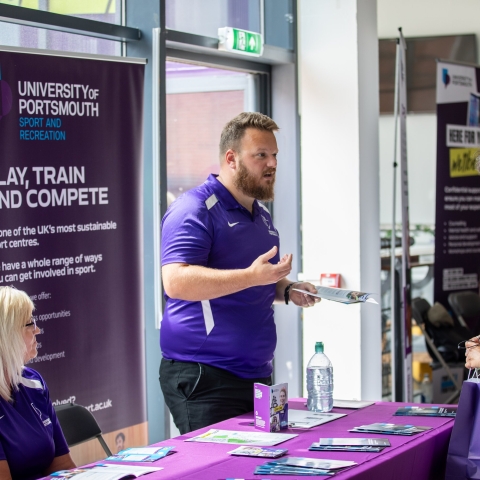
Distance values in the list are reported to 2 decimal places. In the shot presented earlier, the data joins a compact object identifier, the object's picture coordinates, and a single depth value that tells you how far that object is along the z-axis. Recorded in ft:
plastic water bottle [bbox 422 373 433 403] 20.49
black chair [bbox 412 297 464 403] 19.48
